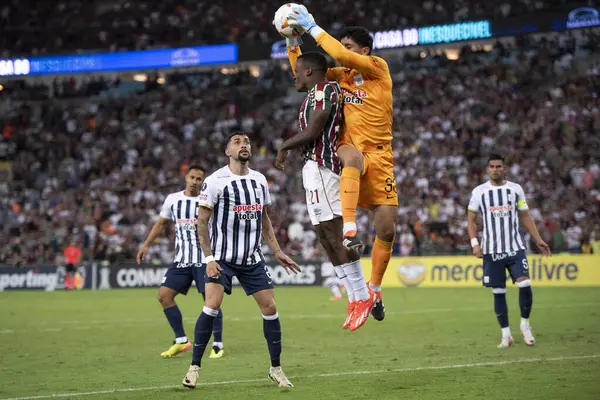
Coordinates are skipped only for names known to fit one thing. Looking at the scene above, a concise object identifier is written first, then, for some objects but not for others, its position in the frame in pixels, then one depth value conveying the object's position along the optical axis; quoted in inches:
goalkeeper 341.7
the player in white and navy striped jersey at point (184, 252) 536.4
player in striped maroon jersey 345.7
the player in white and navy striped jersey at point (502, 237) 537.6
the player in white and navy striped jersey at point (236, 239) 383.6
